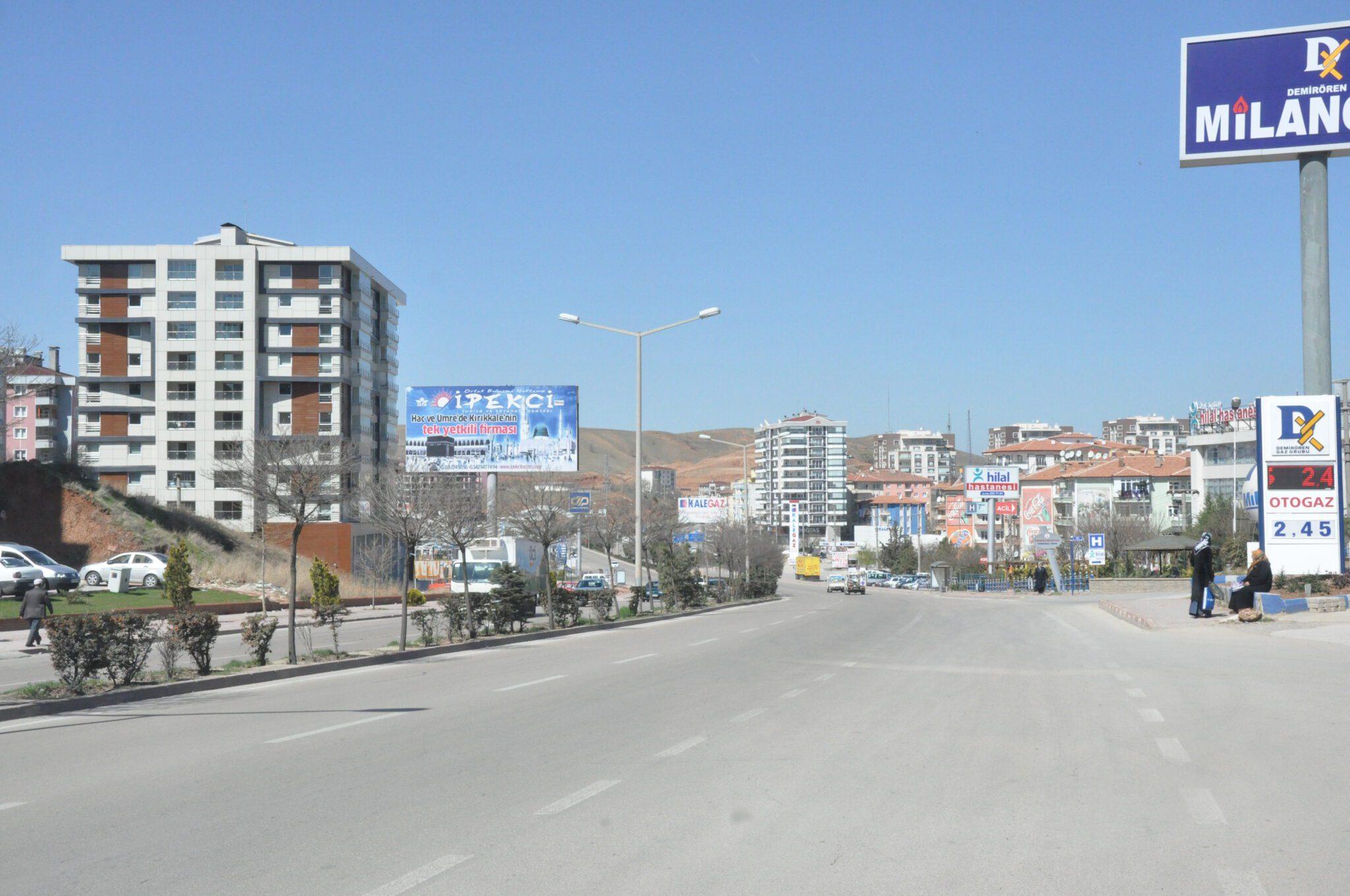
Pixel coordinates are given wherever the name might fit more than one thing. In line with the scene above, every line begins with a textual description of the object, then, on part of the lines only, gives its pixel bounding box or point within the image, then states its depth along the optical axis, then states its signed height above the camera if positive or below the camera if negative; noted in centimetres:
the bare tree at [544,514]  3206 -100
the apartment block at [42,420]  12181 +692
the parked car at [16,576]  4100 -324
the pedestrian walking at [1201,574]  2759 -220
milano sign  3166 +1055
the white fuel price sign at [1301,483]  2947 +1
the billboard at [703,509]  9181 -201
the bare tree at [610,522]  5303 -235
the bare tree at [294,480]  2081 +6
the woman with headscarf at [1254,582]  2681 -224
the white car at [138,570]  4741 -350
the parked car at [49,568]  4159 -304
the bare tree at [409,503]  2483 -50
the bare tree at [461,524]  2697 -100
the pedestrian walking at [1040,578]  6650 -537
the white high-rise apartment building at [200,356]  7838 +852
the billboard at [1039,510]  7894 -178
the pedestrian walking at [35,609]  2592 -277
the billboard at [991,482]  9131 +9
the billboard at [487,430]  5425 +246
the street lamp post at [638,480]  3662 +12
